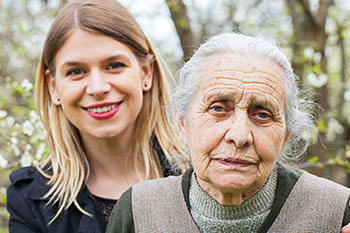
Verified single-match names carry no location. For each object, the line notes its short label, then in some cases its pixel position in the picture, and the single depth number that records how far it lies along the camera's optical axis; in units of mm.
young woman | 2631
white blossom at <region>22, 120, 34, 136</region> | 3344
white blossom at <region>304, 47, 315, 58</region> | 4297
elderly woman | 1868
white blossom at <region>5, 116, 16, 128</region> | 3520
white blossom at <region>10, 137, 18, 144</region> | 3258
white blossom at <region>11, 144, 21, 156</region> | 3307
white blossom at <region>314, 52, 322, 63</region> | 4379
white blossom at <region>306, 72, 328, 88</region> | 4145
